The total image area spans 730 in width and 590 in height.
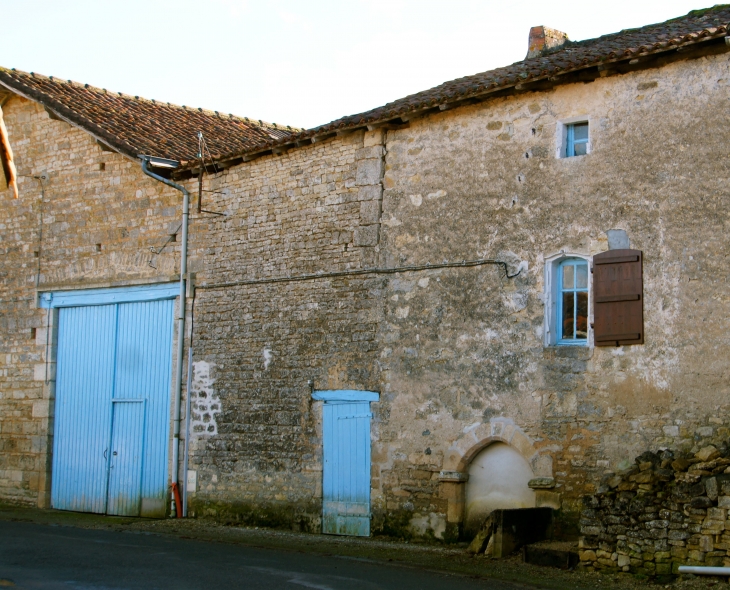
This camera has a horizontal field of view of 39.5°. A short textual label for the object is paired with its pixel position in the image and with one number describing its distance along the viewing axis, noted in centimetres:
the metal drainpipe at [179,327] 1445
